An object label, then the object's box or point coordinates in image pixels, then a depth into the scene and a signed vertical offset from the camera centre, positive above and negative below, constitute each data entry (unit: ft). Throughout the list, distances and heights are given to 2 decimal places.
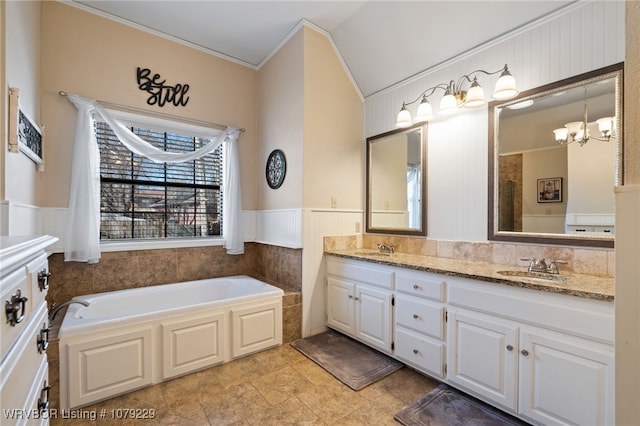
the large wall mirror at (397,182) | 8.98 +1.01
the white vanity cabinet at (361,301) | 7.78 -2.62
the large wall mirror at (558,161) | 5.81 +1.16
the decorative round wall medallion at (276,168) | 10.04 +1.55
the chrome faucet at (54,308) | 6.61 -2.36
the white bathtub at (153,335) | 6.00 -3.02
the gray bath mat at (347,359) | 7.03 -4.02
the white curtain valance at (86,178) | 8.00 +0.95
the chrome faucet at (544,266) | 6.14 -1.16
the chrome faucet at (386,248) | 9.38 -1.19
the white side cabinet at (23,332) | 2.15 -1.11
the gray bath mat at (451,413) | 5.51 -4.01
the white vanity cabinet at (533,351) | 4.56 -2.51
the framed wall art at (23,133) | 5.28 +1.66
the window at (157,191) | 9.24 +0.72
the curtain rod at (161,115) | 8.70 +3.20
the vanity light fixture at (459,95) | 6.52 +2.96
